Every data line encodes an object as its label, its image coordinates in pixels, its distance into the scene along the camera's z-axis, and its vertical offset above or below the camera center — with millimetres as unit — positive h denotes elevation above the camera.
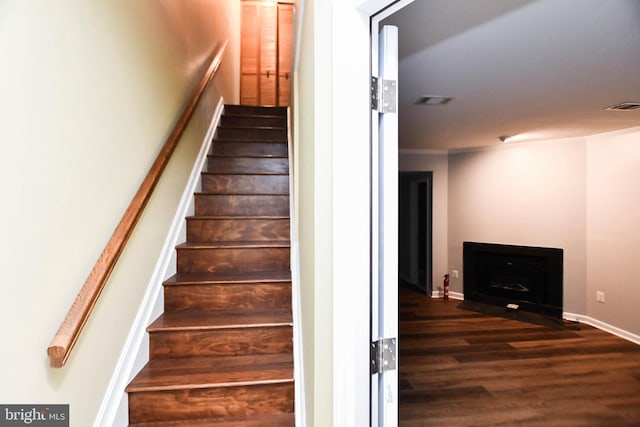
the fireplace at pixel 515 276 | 4320 -945
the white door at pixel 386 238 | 968 -83
